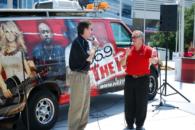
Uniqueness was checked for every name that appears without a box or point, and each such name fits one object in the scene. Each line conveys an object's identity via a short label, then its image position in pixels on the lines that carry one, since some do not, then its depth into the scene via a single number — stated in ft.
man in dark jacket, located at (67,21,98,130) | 23.12
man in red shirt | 26.00
